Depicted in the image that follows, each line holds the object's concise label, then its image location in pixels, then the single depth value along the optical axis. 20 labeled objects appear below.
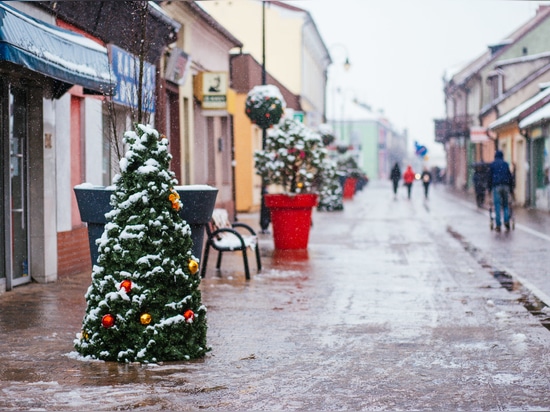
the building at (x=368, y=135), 110.49
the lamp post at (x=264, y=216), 21.79
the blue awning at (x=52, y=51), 9.63
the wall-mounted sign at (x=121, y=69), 14.79
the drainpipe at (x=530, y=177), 36.86
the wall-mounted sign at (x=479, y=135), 49.78
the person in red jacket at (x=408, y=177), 48.12
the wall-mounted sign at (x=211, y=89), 23.45
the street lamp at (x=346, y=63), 46.47
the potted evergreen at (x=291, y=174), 17.27
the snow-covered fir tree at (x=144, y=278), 7.18
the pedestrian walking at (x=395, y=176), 48.50
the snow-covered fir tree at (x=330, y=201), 34.09
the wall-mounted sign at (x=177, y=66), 19.86
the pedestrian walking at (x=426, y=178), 46.66
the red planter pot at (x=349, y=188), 48.97
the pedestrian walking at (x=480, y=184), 36.03
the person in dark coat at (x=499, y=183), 22.61
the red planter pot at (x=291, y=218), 17.14
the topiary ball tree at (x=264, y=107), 23.77
